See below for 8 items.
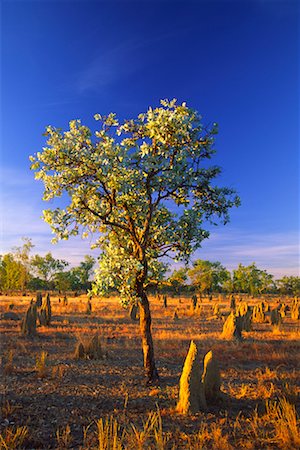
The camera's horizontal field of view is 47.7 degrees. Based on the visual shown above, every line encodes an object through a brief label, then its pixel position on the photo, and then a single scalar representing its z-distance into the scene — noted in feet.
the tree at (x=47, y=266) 231.09
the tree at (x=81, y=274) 253.85
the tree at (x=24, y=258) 183.26
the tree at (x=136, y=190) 29.30
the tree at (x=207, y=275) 207.72
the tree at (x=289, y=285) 270.87
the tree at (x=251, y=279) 222.28
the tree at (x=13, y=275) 178.19
